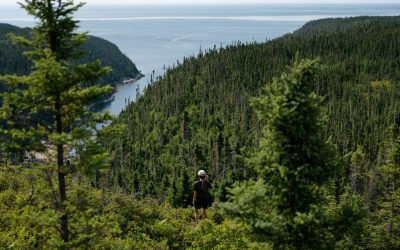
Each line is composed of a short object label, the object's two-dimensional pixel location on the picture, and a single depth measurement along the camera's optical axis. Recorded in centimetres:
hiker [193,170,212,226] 2397
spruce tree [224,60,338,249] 1405
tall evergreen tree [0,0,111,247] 1368
